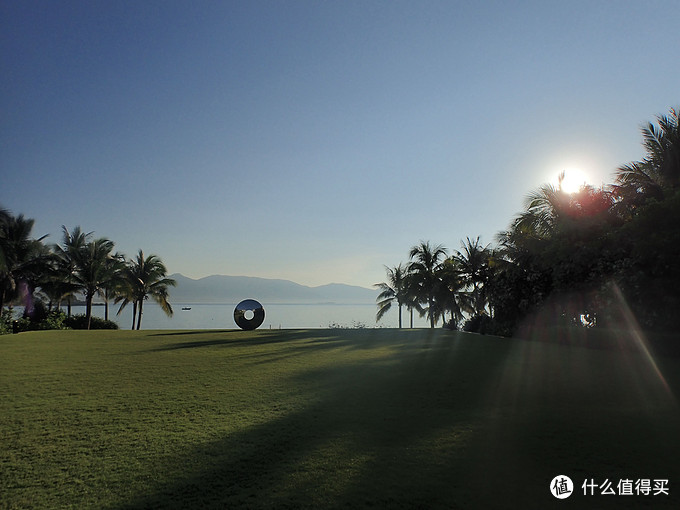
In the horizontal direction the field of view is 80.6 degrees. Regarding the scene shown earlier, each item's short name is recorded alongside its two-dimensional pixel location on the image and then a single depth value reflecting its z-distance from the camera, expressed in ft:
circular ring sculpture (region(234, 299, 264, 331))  87.78
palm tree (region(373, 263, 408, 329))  152.05
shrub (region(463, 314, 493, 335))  79.22
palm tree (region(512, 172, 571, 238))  74.84
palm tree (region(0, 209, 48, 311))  93.09
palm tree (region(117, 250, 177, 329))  129.59
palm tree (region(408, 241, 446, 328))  129.08
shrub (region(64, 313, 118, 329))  103.24
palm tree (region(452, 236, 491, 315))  113.80
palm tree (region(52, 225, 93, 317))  106.11
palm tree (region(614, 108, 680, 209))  58.57
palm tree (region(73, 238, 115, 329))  107.04
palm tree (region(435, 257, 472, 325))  119.10
